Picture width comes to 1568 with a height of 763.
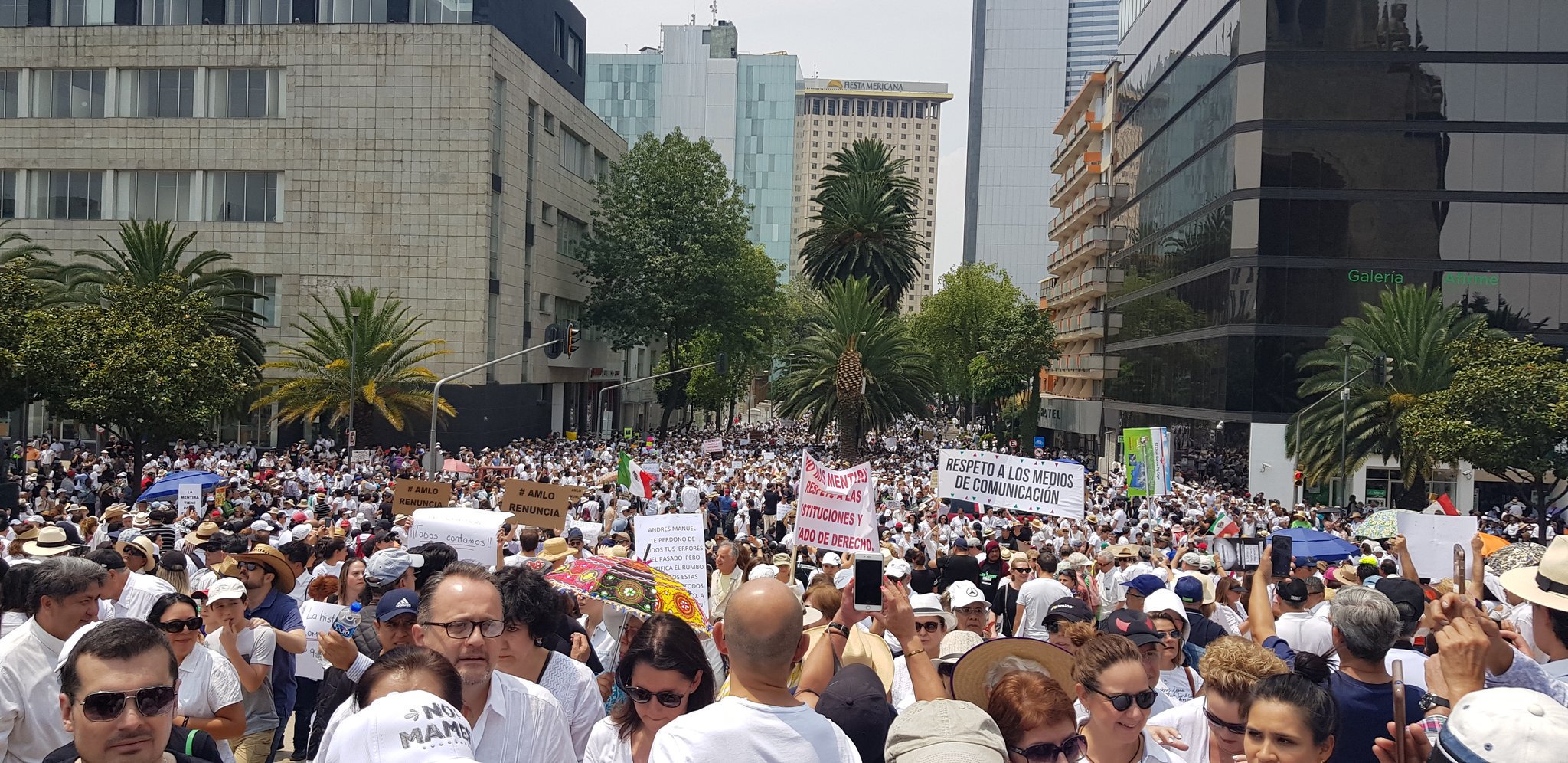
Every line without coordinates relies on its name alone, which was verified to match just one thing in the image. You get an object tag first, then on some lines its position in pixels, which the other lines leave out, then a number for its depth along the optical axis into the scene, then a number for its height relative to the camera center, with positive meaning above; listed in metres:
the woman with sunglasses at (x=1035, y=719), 3.58 -0.97
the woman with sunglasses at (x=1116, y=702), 4.02 -1.03
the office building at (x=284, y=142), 45.94 +8.06
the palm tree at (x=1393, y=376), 35.62 +0.63
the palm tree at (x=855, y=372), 47.12 +0.29
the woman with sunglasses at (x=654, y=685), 3.87 -0.99
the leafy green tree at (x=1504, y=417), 30.58 -0.40
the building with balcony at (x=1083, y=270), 68.81 +7.19
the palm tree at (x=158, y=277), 37.47 +2.37
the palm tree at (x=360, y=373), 39.78 -0.37
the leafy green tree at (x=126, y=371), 28.31 -0.40
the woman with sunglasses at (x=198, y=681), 5.08 -1.37
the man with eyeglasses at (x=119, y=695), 3.27 -0.92
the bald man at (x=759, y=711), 3.10 -0.87
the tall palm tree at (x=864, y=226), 54.97 +6.85
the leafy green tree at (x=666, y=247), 55.56 +5.69
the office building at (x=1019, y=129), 170.38 +35.59
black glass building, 43.94 +7.95
